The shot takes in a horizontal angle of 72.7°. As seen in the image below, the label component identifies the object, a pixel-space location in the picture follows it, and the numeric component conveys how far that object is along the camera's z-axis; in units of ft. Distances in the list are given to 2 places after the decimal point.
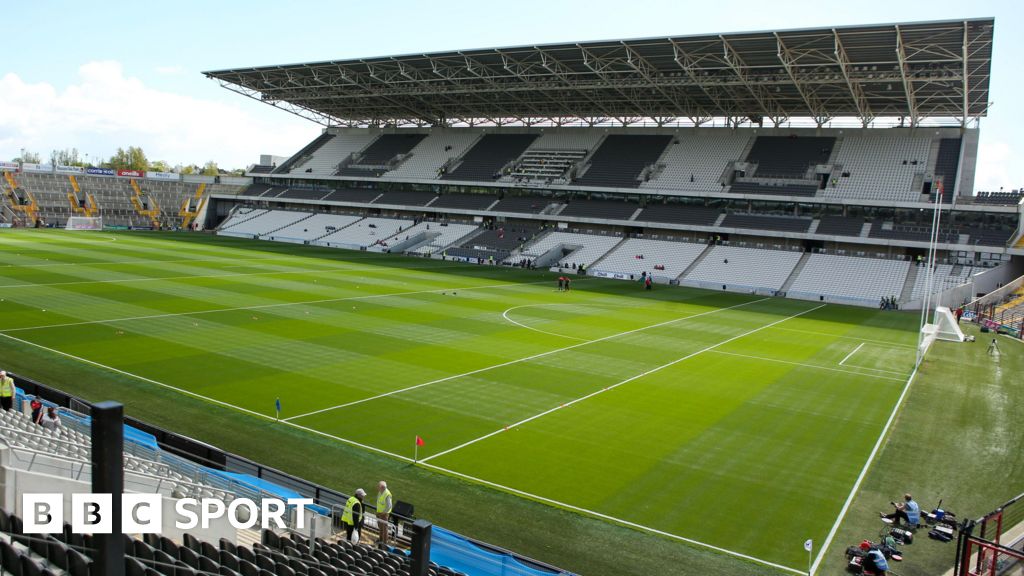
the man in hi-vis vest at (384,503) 39.01
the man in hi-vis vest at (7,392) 51.21
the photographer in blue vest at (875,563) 37.86
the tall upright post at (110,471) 13.70
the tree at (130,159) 527.40
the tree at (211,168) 570.21
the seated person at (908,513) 45.52
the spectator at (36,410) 45.93
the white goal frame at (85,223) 269.23
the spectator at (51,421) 43.87
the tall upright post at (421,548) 20.31
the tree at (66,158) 602.77
